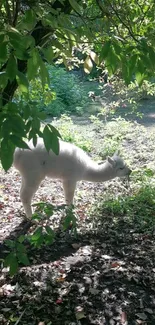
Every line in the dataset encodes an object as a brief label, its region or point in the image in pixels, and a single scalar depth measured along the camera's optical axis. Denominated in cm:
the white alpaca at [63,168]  532
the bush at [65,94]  1494
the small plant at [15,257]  268
